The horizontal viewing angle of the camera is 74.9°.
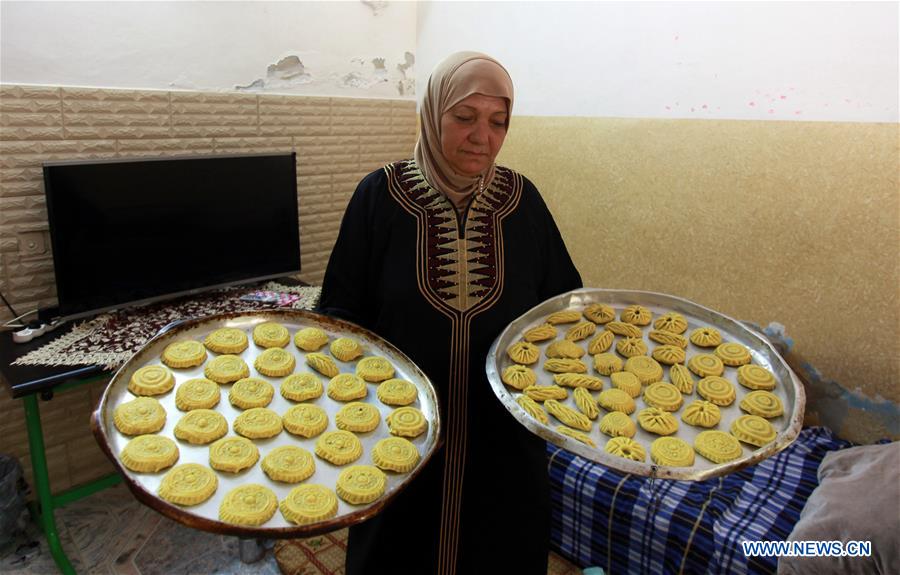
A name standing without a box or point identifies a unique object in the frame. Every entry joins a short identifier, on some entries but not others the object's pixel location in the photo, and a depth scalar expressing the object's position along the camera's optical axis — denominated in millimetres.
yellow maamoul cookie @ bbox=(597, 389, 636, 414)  1201
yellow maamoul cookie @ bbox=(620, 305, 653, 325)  1473
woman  1282
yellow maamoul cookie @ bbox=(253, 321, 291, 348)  1307
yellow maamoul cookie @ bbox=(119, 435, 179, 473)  933
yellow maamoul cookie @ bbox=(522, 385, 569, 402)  1194
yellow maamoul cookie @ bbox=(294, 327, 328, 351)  1311
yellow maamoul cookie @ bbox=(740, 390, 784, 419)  1165
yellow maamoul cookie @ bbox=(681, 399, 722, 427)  1157
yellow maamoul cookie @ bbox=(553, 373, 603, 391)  1264
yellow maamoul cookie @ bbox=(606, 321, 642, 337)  1432
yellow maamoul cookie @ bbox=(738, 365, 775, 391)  1250
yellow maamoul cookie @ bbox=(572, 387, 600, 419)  1185
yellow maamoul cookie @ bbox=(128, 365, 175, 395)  1098
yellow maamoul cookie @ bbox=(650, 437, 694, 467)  1026
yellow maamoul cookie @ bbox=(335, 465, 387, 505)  948
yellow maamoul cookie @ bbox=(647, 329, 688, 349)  1398
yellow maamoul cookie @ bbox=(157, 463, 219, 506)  891
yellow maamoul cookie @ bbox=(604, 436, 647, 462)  1028
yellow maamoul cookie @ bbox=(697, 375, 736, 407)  1219
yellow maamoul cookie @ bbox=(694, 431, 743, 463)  1035
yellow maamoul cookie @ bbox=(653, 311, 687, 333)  1439
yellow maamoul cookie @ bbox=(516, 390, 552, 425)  1097
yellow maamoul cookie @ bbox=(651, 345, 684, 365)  1341
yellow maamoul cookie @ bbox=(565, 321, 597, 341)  1415
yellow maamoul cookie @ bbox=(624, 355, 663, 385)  1292
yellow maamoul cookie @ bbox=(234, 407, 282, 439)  1076
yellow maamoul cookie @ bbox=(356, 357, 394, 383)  1231
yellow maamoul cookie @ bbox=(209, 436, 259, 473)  989
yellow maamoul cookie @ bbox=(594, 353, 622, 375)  1326
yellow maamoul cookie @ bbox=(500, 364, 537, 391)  1212
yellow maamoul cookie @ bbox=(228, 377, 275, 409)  1148
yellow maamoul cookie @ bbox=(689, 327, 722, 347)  1395
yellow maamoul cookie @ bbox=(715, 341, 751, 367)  1326
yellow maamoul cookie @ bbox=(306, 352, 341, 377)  1257
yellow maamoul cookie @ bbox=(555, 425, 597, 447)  1036
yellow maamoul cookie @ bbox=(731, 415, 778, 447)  1084
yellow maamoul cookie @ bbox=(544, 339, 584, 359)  1333
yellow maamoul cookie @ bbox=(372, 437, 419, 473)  1018
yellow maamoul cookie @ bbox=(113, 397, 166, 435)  1003
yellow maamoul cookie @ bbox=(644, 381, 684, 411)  1213
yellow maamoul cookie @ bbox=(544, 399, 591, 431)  1141
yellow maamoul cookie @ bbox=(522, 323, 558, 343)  1354
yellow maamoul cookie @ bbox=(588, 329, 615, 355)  1382
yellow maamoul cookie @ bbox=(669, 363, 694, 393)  1262
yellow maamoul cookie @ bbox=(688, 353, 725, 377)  1305
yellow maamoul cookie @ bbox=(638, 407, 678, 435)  1144
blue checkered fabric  1774
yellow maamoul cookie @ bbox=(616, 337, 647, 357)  1375
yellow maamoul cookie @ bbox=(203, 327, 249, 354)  1272
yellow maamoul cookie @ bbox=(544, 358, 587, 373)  1298
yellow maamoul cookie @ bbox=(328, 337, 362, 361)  1282
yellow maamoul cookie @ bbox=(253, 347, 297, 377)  1236
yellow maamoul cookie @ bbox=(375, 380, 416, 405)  1175
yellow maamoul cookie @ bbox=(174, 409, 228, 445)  1038
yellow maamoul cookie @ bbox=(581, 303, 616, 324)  1469
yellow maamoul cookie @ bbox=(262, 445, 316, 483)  992
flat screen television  2047
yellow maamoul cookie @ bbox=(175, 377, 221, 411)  1104
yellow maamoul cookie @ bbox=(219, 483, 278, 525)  872
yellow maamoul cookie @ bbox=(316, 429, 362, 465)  1046
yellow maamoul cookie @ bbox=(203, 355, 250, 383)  1190
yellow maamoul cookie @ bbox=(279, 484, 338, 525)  895
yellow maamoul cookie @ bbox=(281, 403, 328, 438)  1101
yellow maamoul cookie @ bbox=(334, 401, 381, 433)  1121
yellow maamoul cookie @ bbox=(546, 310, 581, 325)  1437
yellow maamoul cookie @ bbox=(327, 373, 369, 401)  1195
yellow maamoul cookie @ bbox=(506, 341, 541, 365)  1290
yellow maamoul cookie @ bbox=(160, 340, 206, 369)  1194
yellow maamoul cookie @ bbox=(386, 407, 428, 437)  1104
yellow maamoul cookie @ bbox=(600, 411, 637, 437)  1128
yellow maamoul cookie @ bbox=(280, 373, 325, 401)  1187
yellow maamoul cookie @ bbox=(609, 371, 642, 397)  1256
